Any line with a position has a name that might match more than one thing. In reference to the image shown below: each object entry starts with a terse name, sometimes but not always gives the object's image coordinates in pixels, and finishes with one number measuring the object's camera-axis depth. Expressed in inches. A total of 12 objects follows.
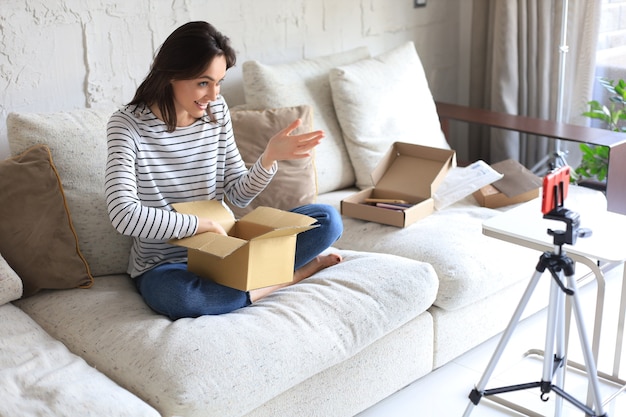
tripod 71.2
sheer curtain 137.3
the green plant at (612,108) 131.1
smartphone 69.6
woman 79.3
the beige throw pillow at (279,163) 103.0
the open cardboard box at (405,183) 102.8
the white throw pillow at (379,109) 116.2
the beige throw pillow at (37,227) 83.9
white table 74.2
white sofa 68.8
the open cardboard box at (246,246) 76.9
